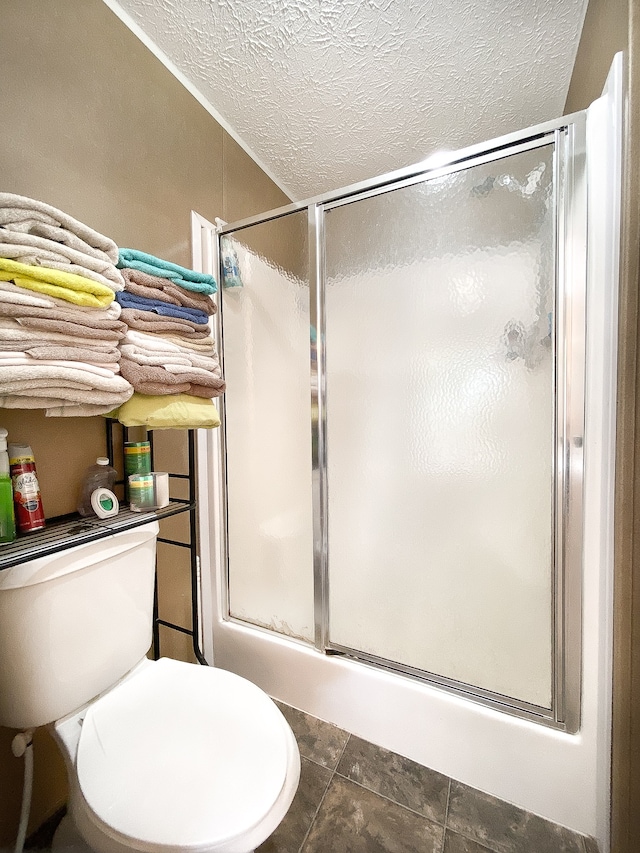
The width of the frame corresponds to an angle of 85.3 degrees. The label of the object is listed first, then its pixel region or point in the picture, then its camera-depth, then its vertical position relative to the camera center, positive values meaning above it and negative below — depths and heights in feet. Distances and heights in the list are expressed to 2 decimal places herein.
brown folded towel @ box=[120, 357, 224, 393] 2.77 +0.38
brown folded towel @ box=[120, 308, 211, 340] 2.85 +0.85
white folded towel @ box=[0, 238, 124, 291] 2.13 +1.08
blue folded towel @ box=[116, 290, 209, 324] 2.87 +1.00
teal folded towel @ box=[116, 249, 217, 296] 2.88 +1.33
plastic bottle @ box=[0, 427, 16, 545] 2.40 -0.57
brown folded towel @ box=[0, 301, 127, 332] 2.13 +0.71
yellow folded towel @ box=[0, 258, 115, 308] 2.13 +0.91
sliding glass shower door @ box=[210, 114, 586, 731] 3.12 -0.04
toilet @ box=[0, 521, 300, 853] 1.91 -2.16
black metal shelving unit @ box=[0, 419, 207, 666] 2.29 -0.85
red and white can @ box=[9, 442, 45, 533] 2.55 -0.49
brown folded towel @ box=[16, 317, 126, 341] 2.22 +0.64
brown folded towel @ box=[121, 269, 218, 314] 2.89 +1.15
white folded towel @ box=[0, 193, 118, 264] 2.11 +1.32
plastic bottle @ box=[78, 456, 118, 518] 3.10 -0.55
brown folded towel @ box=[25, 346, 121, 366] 2.23 +0.46
